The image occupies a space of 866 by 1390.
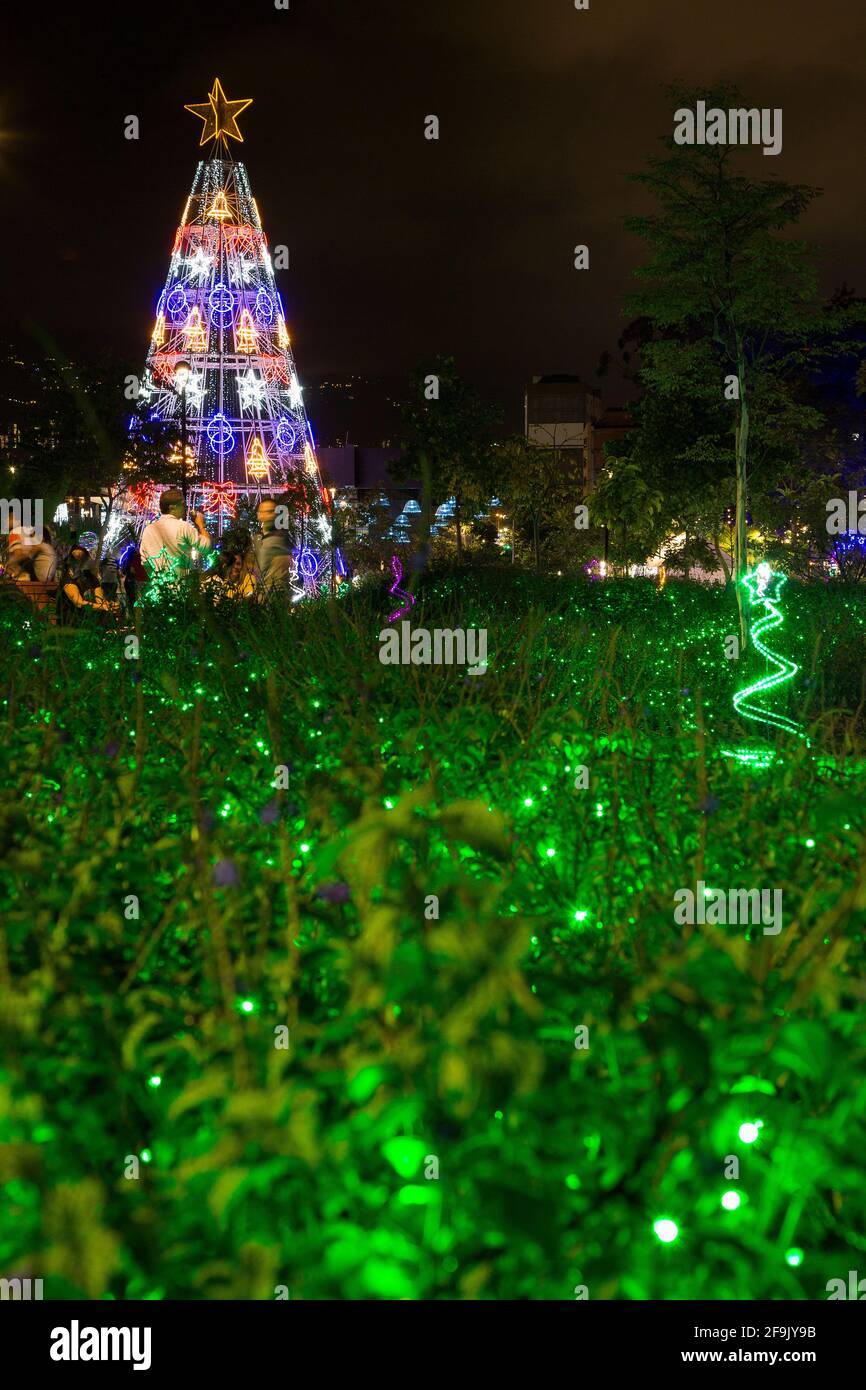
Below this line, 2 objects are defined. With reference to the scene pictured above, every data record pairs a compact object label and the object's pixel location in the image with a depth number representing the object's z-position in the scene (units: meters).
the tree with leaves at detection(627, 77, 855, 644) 17.73
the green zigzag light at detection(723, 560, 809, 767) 4.67
